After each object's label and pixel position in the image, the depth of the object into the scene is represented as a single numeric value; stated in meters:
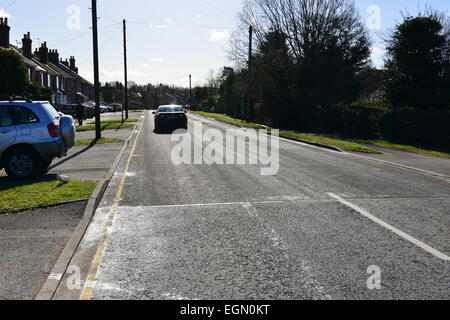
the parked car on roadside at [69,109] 52.03
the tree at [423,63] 25.23
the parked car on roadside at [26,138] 11.23
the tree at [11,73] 37.38
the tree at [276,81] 38.94
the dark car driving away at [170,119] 29.11
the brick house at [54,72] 58.34
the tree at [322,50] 38.38
